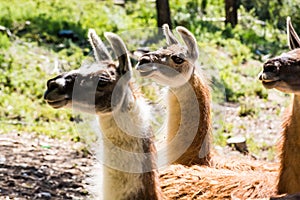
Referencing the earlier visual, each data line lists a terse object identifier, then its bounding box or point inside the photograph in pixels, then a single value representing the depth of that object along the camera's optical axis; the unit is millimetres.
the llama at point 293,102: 7670
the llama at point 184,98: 10690
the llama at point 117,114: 7173
